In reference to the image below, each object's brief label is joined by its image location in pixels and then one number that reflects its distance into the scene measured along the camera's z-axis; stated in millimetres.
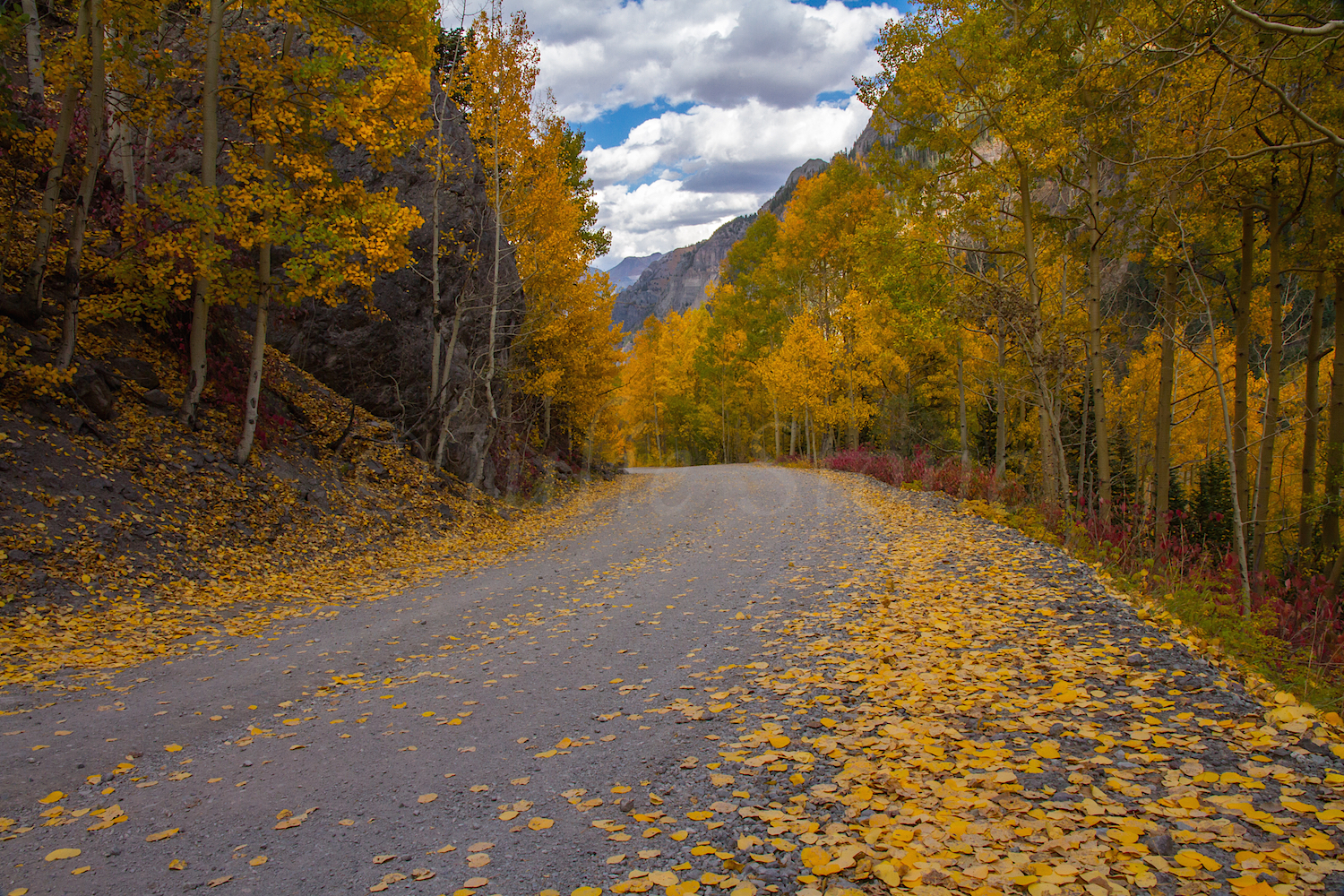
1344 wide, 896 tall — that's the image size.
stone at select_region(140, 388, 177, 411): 9070
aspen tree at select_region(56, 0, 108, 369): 7742
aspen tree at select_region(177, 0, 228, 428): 8836
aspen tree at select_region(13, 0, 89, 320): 7738
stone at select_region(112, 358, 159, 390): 9148
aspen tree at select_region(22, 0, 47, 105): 9094
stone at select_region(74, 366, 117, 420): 8219
